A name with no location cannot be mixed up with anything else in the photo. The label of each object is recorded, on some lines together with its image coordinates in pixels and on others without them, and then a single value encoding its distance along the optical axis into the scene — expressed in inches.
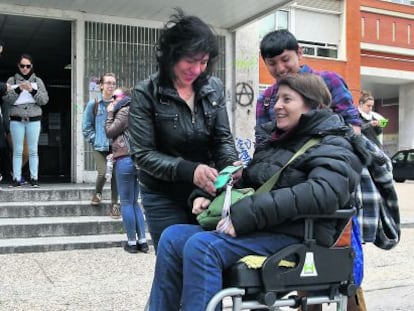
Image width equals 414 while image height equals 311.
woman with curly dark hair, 115.0
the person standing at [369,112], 241.3
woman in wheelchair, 96.4
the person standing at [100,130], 280.8
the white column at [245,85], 428.8
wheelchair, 95.3
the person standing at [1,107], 299.9
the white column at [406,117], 1025.5
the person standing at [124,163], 242.4
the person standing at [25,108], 313.3
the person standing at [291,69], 130.3
